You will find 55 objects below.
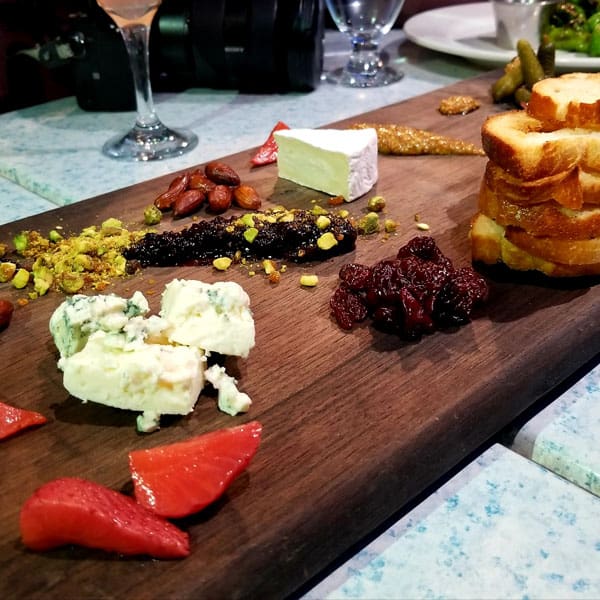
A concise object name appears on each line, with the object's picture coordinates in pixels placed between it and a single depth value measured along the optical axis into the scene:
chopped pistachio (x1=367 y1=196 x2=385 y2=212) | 0.37
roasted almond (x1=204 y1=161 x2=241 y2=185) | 0.40
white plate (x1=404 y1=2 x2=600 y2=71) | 0.56
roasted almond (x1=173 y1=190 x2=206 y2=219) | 0.38
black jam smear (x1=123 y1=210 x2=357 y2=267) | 0.34
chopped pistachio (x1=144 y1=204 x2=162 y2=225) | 0.37
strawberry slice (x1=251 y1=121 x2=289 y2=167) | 0.43
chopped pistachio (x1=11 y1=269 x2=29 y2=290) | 0.32
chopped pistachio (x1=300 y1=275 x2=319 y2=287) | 0.31
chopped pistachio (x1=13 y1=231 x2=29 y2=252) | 0.35
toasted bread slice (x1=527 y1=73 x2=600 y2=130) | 0.31
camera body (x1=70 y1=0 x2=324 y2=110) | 0.52
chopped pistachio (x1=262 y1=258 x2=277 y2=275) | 0.32
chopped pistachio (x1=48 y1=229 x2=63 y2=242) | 0.35
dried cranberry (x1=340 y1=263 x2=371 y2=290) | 0.30
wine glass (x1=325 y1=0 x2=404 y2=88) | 0.59
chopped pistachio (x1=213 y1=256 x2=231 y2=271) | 0.33
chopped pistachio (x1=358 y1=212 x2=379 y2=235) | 0.35
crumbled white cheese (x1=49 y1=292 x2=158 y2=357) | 0.24
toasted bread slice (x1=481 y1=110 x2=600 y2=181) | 0.29
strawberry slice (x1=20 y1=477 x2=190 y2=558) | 0.19
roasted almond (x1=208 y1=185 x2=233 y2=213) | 0.38
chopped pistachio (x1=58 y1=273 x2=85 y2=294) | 0.31
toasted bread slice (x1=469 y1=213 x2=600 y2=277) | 0.31
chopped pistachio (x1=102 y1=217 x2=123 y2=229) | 0.36
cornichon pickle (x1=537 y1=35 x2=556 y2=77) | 0.50
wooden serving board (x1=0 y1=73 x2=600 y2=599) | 0.19
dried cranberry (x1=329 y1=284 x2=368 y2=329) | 0.29
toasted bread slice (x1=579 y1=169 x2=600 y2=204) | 0.29
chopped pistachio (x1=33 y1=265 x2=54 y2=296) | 0.32
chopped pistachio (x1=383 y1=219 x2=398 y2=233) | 0.35
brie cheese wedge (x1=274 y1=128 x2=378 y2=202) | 0.38
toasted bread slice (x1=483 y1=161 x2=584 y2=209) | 0.29
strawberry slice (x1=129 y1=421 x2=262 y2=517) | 0.20
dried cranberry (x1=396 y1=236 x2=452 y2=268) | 0.31
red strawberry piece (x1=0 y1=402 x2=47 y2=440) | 0.23
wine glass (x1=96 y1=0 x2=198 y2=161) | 0.44
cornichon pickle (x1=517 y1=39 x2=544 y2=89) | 0.49
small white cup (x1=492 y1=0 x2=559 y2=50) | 0.58
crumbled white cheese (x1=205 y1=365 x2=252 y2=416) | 0.24
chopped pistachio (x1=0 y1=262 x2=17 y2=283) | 0.33
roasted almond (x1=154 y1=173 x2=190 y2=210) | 0.38
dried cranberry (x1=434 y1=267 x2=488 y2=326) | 0.28
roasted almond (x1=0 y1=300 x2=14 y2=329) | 0.29
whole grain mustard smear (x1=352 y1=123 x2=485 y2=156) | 0.43
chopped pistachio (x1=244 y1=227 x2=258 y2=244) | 0.34
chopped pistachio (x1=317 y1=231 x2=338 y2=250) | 0.33
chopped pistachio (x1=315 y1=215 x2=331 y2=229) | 0.34
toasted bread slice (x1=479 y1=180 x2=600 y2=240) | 0.29
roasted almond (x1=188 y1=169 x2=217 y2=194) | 0.39
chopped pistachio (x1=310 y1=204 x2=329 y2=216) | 0.37
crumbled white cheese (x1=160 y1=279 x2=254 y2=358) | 0.25
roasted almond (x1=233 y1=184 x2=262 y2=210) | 0.38
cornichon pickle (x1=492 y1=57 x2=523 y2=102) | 0.50
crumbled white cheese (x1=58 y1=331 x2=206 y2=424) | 0.23
